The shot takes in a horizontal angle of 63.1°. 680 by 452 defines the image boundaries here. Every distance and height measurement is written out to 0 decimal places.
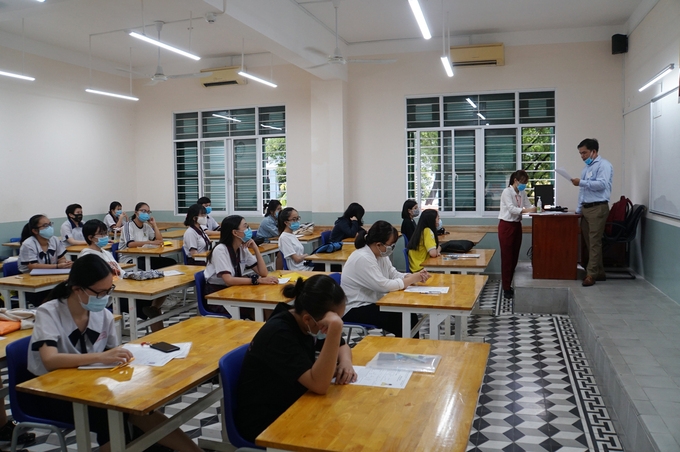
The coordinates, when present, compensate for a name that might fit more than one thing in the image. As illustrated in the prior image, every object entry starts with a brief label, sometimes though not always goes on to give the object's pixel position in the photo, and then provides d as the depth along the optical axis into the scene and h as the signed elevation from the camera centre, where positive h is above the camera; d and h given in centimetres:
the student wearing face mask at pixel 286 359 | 225 -67
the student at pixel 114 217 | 932 -31
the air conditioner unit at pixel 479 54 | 851 +217
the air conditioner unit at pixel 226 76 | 989 +218
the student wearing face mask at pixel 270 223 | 820 -39
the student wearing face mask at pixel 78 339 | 255 -69
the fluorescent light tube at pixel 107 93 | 821 +163
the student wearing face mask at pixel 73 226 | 807 -41
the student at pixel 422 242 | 568 -48
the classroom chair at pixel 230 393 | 229 -81
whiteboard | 565 +40
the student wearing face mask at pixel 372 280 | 408 -63
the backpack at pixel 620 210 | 734 -22
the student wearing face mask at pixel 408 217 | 733 -29
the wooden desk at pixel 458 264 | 538 -67
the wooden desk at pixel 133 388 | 219 -78
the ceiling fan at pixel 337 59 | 728 +185
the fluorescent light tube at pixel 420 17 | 487 +169
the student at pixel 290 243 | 616 -51
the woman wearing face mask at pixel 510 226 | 683 -39
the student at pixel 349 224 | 740 -39
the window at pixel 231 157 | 1034 +77
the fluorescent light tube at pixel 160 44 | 571 +169
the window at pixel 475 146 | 886 +81
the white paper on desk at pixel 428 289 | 402 -69
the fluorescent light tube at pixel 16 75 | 705 +163
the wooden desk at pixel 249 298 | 395 -73
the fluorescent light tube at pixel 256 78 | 779 +175
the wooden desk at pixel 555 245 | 640 -60
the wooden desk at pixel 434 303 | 358 -71
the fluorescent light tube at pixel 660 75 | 575 +129
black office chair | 665 -44
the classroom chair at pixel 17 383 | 256 -87
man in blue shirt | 615 -2
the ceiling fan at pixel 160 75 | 667 +177
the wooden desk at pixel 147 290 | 435 -73
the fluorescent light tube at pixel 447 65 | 696 +171
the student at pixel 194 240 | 672 -52
